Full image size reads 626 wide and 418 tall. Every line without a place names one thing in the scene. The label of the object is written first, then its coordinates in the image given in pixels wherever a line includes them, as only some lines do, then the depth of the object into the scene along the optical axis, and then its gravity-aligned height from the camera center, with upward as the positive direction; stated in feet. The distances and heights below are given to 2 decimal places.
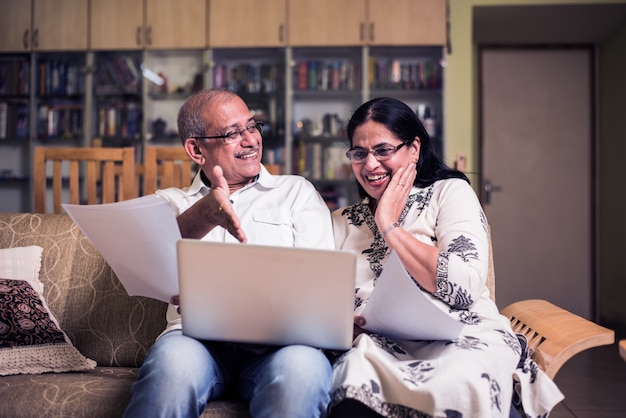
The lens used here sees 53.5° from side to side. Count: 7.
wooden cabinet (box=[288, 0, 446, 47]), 13.17 +4.03
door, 15.98 +1.43
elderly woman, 3.78 -0.51
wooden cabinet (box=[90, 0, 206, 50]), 13.55 +4.10
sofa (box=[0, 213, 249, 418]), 4.55 -0.97
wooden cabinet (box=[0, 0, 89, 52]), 13.80 +4.15
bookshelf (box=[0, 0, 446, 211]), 13.32 +3.14
